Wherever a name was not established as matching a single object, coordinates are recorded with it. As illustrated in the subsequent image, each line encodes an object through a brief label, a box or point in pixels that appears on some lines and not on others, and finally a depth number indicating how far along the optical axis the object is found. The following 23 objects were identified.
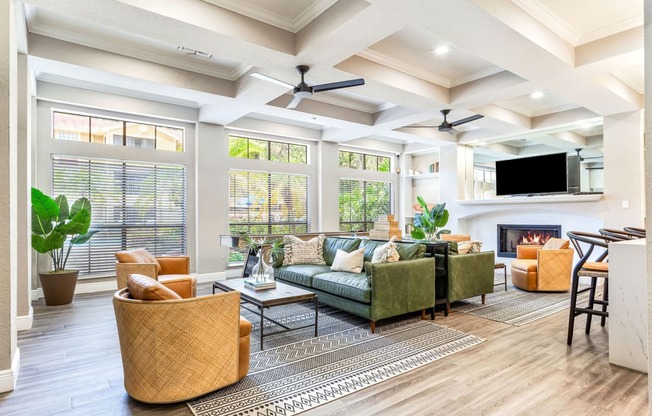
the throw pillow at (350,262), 4.69
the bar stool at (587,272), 3.10
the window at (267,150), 7.33
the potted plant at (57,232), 4.66
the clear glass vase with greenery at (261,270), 4.07
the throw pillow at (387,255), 4.11
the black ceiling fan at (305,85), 4.04
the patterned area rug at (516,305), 4.41
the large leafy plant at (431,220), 6.33
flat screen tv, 6.66
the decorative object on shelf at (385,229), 5.57
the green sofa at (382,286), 3.79
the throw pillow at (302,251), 5.51
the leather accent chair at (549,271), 5.68
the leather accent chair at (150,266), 4.57
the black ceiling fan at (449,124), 5.50
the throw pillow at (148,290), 2.36
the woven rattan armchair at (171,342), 2.31
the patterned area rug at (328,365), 2.42
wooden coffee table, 3.42
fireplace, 7.27
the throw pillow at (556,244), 5.93
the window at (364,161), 9.05
